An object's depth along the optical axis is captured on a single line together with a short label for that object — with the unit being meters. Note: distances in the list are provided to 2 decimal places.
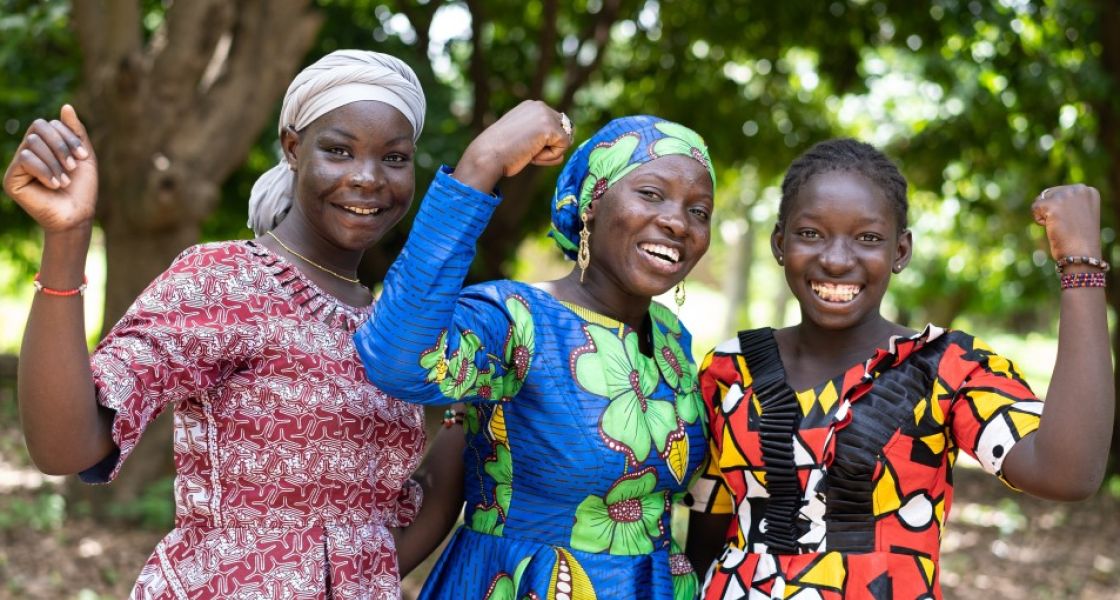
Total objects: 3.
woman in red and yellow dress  2.24
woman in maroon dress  2.01
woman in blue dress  2.54
